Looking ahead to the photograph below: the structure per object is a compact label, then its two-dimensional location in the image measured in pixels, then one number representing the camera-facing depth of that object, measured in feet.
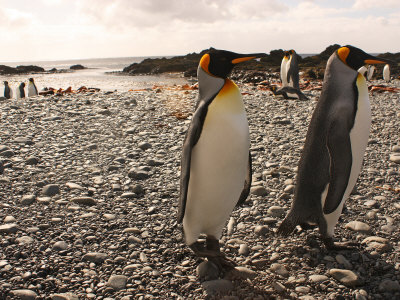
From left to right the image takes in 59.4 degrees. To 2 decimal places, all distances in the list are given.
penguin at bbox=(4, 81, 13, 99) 55.47
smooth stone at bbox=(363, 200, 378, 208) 12.49
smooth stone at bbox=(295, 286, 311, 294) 8.20
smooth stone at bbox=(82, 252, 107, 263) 9.42
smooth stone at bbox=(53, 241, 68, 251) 9.81
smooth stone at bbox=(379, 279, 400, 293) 8.06
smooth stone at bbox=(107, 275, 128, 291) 8.37
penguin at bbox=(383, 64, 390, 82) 69.70
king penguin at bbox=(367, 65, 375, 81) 72.18
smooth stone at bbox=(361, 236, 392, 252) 9.74
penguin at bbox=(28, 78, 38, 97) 57.62
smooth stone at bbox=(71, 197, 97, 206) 12.75
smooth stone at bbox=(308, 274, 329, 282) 8.54
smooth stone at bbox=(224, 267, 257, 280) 8.80
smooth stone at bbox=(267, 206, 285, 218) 12.12
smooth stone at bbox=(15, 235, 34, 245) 9.94
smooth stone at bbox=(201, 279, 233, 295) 8.27
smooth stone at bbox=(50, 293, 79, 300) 7.79
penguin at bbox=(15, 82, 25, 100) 54.75
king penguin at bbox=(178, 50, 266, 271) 8.69
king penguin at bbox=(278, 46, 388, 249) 9.39
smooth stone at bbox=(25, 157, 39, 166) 16.79
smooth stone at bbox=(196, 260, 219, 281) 8.85
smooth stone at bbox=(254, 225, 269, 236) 10.95
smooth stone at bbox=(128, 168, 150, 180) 15.38
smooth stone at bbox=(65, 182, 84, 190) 13.99
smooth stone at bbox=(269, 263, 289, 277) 8.93
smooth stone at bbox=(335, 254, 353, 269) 9.09
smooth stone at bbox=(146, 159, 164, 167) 17.14
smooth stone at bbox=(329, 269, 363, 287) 8.32
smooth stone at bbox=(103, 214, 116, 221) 11.68
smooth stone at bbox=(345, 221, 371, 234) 10.82
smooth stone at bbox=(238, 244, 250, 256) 10.03
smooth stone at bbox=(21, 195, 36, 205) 12.57
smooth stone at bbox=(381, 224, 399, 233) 10.83
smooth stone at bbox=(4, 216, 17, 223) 11.13
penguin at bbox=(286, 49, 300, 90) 42.98
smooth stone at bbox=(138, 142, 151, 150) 19.66
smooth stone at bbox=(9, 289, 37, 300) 7.79
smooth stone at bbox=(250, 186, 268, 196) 13.71
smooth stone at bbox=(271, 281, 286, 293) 8.25
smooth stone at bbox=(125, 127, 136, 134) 23.05
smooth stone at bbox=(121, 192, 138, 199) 13.48
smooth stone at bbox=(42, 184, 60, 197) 13.43
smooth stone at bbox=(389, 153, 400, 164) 16.88
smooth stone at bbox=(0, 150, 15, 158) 17.74
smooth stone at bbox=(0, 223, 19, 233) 10.48
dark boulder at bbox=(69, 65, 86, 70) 220.23
